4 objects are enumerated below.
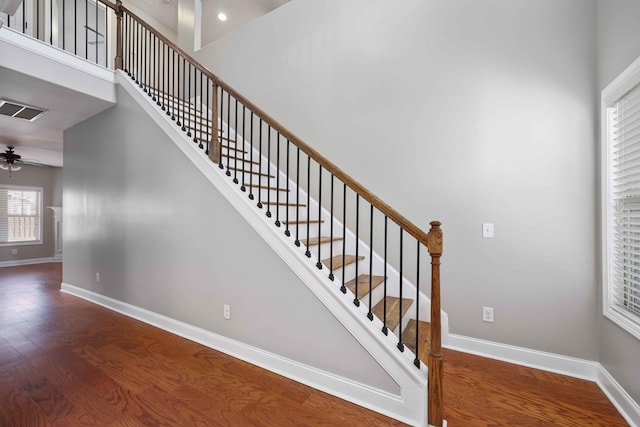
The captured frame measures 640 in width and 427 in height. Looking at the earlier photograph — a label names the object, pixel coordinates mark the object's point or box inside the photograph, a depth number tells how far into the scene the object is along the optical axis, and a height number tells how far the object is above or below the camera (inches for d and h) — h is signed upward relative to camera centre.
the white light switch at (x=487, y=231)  91.7 -4.8
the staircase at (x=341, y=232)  63.3 -5.4
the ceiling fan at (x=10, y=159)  204.8 +41.1
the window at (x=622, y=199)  66.8 +4.5
